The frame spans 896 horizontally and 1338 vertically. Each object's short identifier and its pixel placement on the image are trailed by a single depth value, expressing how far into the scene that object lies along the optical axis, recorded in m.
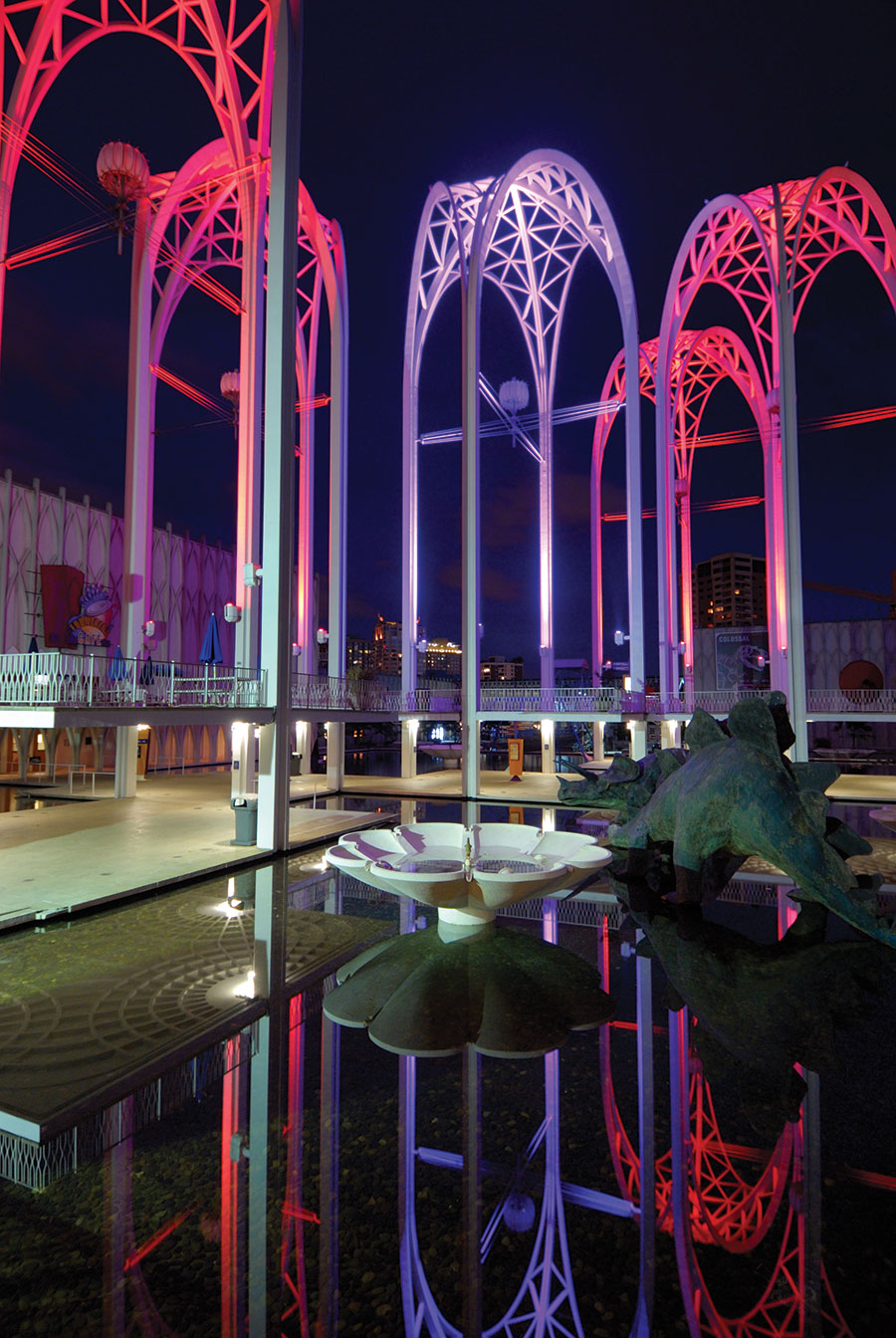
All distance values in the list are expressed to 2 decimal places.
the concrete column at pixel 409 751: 26.67
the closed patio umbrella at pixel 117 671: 14.34
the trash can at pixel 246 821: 13.52
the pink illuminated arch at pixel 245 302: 18.00
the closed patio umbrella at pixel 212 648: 15.80
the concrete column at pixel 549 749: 28.39
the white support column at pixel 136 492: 20.47
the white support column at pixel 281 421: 14.12
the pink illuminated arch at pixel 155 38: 15.02
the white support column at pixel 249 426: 17.36
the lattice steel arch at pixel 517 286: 22.80
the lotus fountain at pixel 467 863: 8.00
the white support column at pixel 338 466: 23.02
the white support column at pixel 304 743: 24.09
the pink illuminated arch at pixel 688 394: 31.39
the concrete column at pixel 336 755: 22.52
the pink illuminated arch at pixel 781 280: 20.31
